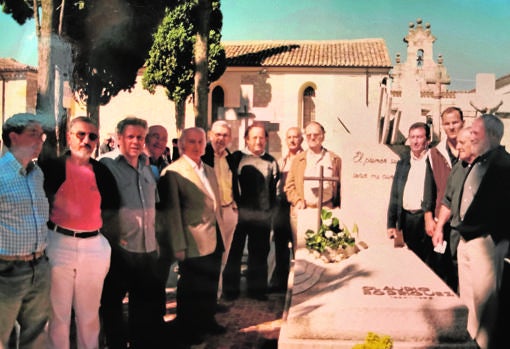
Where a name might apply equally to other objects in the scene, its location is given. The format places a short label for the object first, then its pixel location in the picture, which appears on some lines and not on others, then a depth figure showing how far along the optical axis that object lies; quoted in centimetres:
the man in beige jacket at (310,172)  484
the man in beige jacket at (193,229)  355
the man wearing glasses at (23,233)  249
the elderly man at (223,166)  433
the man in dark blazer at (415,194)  446
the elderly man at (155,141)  426
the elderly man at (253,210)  471
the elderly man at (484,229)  343
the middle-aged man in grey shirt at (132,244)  312
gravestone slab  308
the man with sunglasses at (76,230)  277
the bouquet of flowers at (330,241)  427
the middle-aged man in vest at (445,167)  429
